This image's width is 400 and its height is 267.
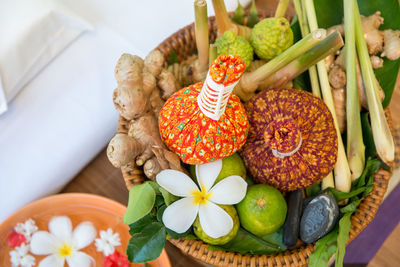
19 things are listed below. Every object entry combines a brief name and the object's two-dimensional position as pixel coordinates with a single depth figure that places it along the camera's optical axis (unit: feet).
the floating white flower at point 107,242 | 1.90
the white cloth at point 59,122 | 2.19
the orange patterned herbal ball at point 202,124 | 1.39
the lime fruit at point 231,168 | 1.60
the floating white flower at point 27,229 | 1.92
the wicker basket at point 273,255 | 1.53
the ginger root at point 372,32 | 1.83
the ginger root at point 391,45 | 1.79
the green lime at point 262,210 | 1.53
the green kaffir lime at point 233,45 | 1.71
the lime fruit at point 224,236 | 1.54
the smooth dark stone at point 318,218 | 1.55
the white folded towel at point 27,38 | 2.27
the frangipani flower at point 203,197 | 1.47
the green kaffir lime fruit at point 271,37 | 1.70
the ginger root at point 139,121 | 1.50
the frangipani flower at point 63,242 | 1.87
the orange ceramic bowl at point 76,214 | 1.92
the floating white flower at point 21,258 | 1.88
